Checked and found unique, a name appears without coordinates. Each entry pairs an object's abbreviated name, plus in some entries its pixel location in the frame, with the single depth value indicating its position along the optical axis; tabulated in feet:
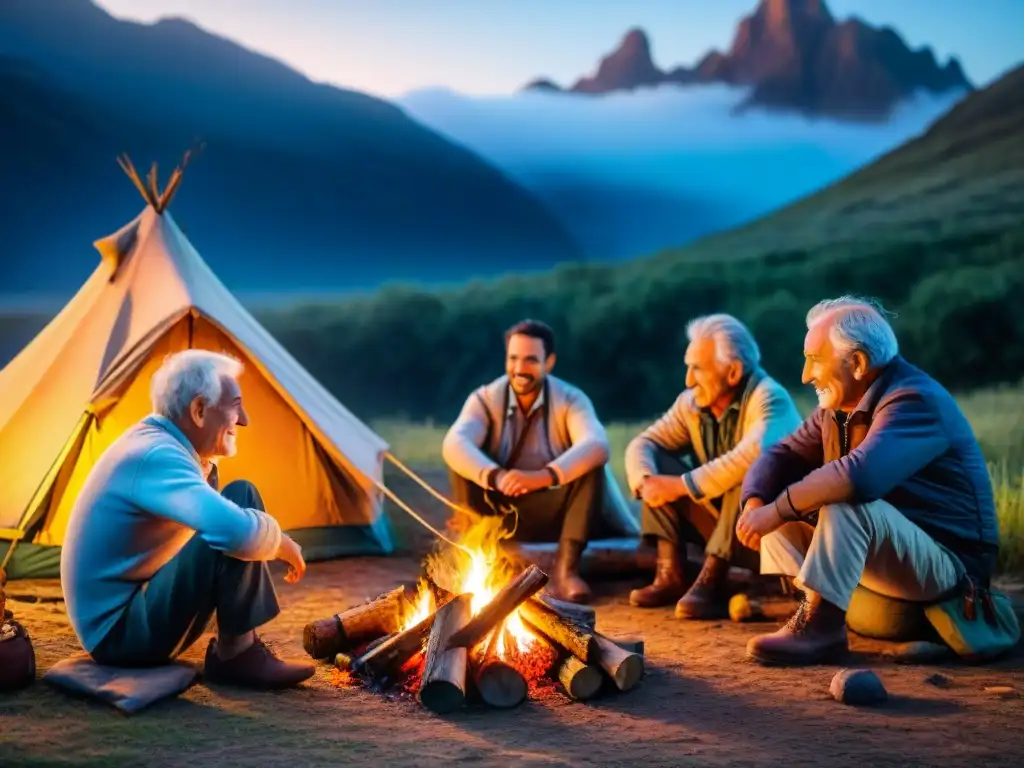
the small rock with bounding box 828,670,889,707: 12.01
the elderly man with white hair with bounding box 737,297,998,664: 13.14
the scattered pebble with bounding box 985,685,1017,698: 12.30
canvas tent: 18.35
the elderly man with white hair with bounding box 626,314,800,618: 16.35
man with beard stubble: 17.85
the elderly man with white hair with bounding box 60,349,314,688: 11.49
